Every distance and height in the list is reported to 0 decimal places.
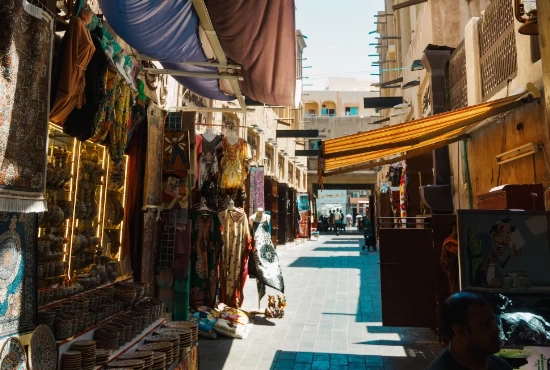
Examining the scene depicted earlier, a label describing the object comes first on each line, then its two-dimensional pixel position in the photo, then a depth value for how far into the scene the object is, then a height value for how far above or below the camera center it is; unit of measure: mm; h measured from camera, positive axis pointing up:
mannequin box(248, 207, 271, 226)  7176 +55
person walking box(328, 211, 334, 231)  37350 -61
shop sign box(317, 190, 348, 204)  47362 +2588
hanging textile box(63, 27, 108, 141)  3316 +965
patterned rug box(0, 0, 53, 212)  2107 +596
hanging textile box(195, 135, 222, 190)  7074 +1004
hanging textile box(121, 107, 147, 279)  4887 +261
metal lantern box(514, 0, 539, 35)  3717 +1707
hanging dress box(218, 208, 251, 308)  6766 -501
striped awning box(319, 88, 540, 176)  4410 +955
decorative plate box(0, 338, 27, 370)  2221 -697
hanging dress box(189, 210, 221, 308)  6383 -524
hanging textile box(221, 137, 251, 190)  7277 +938
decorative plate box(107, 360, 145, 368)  2865 -930
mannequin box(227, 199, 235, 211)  6858 +255
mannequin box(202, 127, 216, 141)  7250 +1414
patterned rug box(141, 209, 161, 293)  4973 -277
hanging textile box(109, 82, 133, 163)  3879 +885
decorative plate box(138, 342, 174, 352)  3286 -940
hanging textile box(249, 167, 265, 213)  12266 +973
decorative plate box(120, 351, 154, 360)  3035 -929
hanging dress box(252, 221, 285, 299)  6746 -620
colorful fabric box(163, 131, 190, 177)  5273 +823
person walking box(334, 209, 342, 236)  32262 -131
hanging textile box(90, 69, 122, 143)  3473 +909
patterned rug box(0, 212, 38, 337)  2328 -280
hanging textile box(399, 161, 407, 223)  8723 +566
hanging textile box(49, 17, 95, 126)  2825 +996
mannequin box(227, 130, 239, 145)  7332 +1389
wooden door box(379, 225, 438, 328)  5355 -697
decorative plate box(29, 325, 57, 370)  2417 -723
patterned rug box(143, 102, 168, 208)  4883 +741
